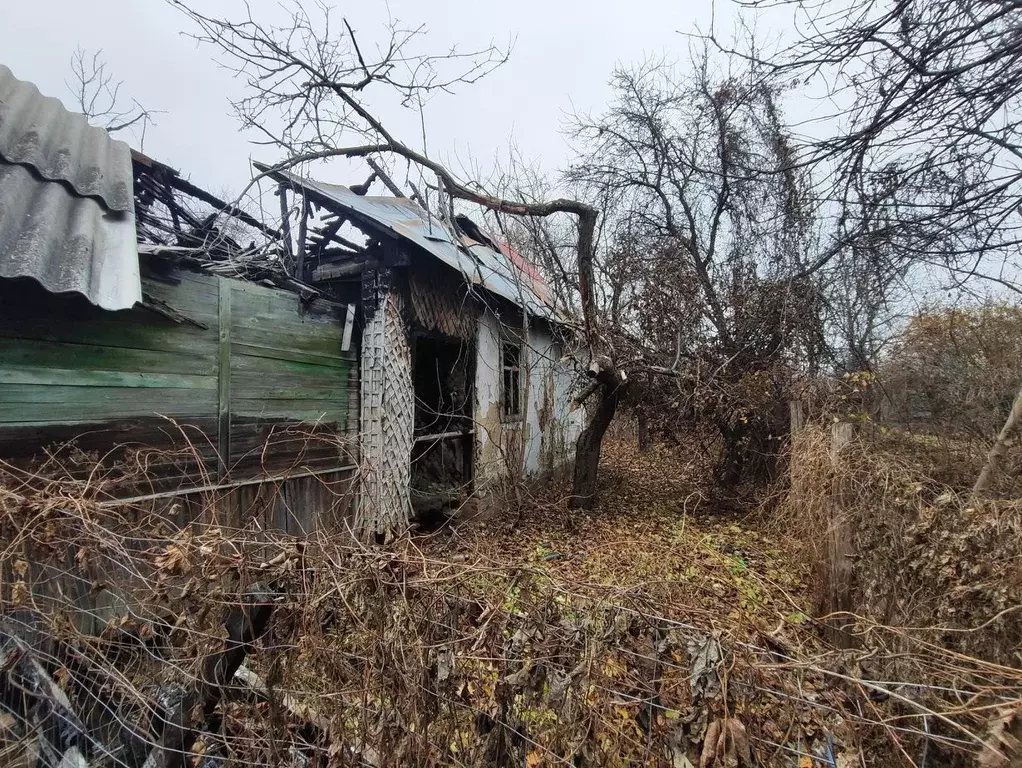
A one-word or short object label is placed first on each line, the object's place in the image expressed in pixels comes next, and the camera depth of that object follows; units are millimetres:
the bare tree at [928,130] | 3631
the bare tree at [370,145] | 4215
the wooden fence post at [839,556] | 3617
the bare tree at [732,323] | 7367
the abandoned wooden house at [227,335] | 3066
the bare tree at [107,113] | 8002
